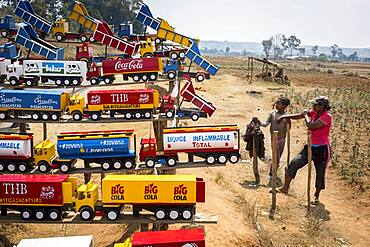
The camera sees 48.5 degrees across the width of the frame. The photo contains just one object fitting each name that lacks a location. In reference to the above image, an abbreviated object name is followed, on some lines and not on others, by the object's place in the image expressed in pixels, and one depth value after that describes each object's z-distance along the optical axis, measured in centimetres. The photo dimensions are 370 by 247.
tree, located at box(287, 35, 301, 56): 19038
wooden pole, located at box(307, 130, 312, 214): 1020
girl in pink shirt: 1022
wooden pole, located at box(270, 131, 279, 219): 1010
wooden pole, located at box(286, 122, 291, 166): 1158
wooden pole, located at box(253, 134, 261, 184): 1212
